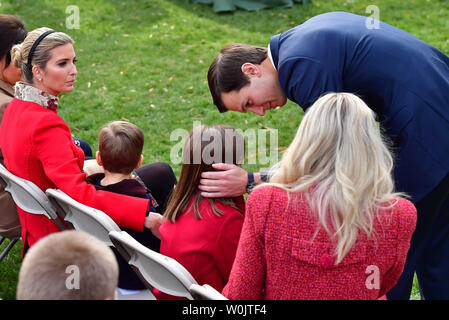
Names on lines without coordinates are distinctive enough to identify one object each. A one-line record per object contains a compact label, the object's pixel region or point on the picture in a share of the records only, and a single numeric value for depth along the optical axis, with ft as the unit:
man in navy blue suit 16.52
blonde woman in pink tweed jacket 12.22
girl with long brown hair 15.88
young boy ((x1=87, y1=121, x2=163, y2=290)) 19.24
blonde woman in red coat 18.54
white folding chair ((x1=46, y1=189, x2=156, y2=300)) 16.21
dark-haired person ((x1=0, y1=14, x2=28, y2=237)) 21.88
